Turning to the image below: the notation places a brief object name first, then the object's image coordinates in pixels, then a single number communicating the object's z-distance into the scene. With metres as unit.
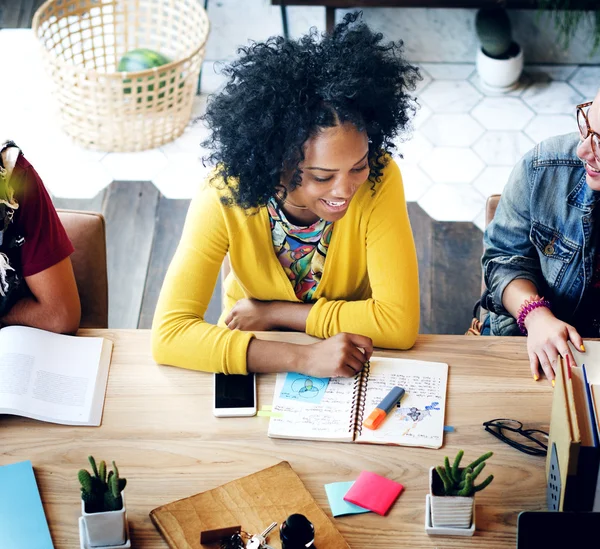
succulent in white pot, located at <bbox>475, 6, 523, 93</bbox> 3.53
